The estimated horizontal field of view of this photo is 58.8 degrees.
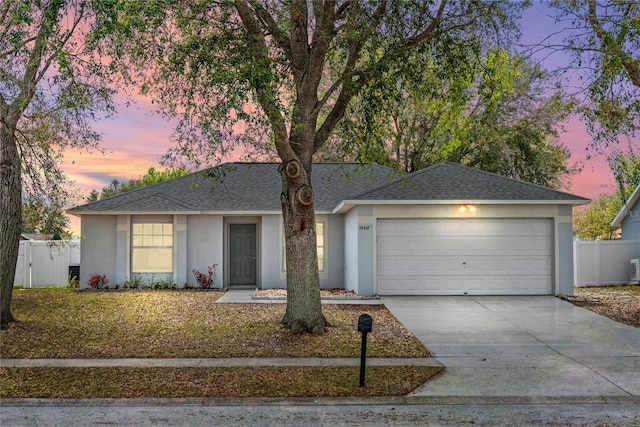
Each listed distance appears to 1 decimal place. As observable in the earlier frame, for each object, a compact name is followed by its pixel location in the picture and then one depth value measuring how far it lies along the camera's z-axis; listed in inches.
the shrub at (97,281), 753.6
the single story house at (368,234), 660.1
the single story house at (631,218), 920.3
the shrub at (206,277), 755.4
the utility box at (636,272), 850.1
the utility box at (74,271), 807.7
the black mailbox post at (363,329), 297.9
